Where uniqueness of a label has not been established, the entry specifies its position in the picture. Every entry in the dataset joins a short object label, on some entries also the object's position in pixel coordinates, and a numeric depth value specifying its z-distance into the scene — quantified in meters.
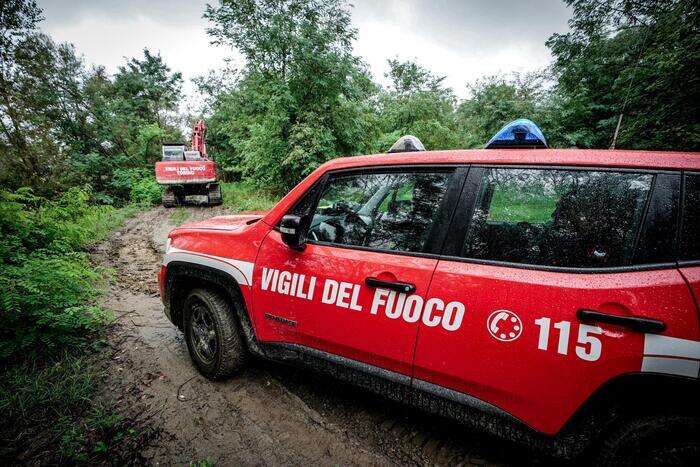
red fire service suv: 1.16
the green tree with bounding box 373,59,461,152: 18.47
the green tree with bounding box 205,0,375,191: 10.05
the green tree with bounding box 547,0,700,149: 7.00
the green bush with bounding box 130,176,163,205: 13.88
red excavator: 10.80
